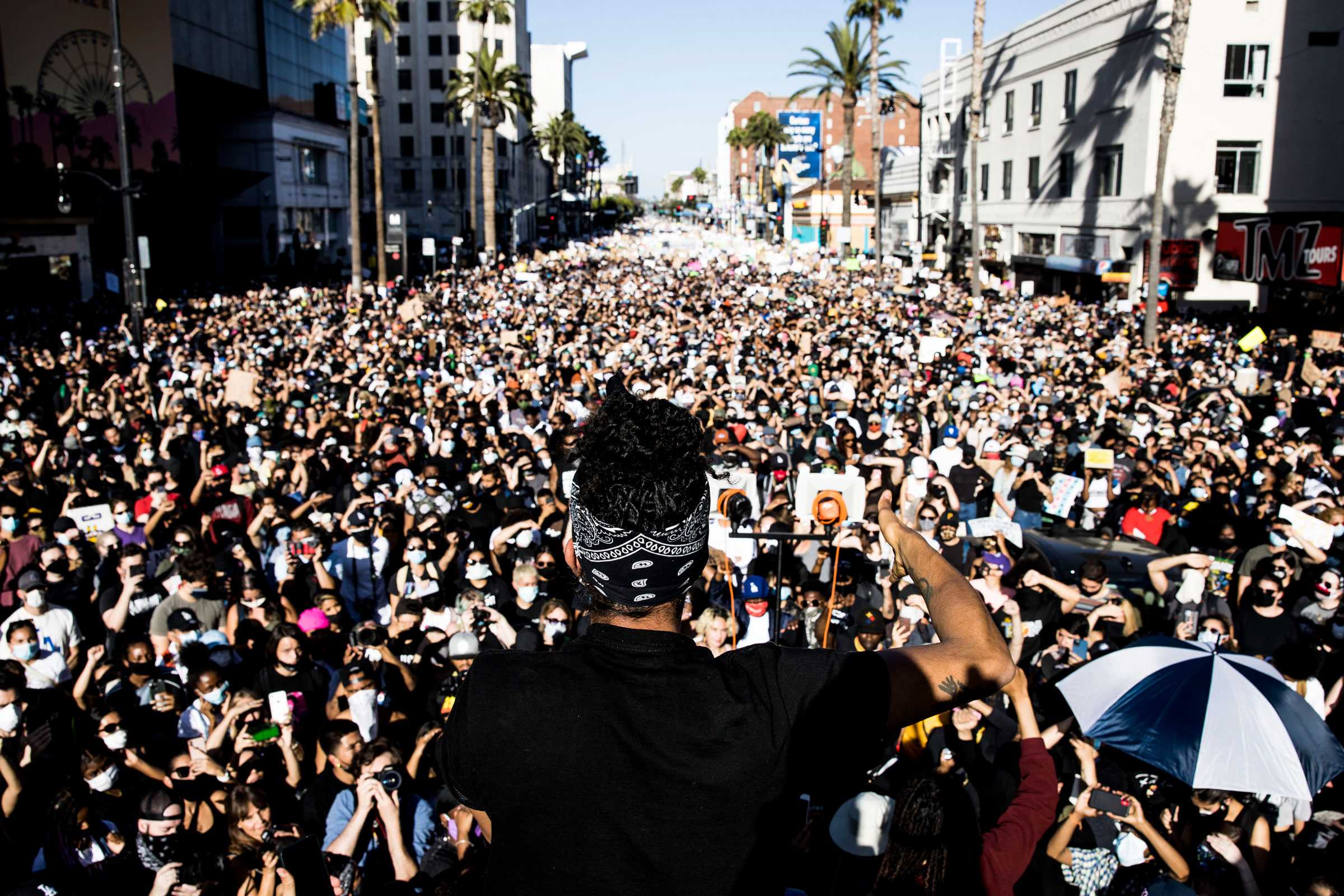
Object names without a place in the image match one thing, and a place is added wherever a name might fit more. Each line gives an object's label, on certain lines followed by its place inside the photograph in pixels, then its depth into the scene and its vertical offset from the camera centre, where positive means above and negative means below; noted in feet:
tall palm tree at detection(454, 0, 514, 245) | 176.65 +36.79
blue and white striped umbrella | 16.38 -7.09
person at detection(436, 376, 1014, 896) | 5.46 -2.25
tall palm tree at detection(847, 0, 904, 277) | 160.15 +31.90
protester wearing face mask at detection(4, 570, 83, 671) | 24.85 -8.24
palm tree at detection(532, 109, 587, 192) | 360.69 +34.24
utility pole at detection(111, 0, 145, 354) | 74.13 -0.52
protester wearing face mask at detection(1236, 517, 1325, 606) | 27.73 -7.61
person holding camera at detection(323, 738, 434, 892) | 16.62 -8.55
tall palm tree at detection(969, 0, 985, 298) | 124.77 +14.19
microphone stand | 9.10 -2.76
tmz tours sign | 89.76 -0.05
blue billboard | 251.39 +25.25
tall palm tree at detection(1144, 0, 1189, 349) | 86.43 +8.98
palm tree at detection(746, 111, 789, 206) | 346.54 +34.59
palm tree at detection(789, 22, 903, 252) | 169.58 +26.29
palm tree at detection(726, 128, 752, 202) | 383.86 +36.36
